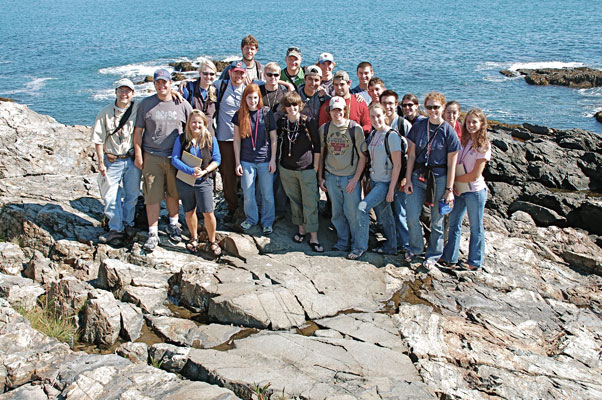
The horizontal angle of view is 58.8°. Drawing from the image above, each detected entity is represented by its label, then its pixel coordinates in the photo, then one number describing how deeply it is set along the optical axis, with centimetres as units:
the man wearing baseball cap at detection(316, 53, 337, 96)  987
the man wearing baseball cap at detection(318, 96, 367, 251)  883
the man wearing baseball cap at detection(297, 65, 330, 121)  916
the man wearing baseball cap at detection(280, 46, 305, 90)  1006
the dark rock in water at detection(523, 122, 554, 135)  2578
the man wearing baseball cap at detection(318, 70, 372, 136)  894
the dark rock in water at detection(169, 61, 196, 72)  4180
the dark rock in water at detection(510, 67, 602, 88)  3812
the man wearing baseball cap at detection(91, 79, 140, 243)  902
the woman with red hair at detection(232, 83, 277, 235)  898
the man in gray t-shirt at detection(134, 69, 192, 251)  884
